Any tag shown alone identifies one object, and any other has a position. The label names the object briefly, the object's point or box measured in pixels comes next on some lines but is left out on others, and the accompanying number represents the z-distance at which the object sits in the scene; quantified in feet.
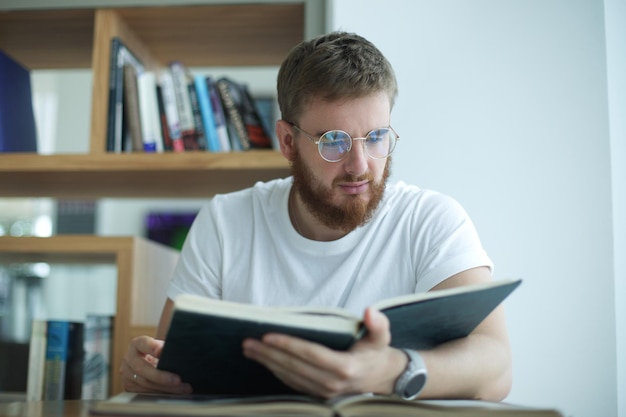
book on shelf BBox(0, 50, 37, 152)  6.41
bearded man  4.06
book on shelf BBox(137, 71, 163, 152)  6.06
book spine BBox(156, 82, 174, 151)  6.10
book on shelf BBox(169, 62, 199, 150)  6.03
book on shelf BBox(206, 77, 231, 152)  5.99
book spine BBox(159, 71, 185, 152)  6.04
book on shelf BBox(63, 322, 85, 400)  5.75
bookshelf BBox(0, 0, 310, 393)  5.75
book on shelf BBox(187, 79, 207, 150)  6.02
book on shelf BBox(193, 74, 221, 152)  5.97
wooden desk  2.97
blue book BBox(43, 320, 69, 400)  5.74
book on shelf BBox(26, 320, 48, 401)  5.71
